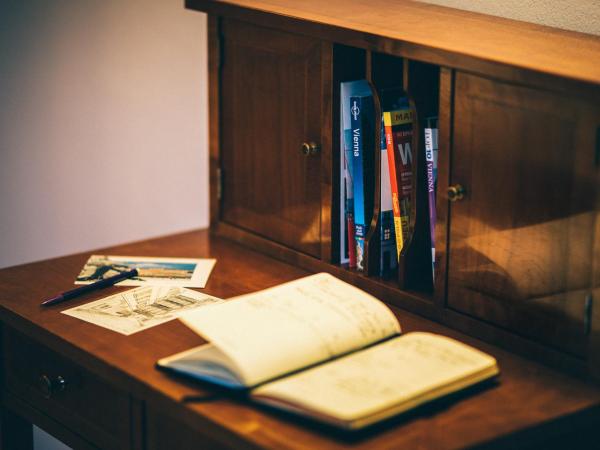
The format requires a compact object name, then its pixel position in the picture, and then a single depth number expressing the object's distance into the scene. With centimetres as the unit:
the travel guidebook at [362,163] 171
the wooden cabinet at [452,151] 135
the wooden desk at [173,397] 124
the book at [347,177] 172
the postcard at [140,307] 158
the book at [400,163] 165
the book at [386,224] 167
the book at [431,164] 157
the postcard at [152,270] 176
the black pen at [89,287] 166
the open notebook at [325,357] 124
